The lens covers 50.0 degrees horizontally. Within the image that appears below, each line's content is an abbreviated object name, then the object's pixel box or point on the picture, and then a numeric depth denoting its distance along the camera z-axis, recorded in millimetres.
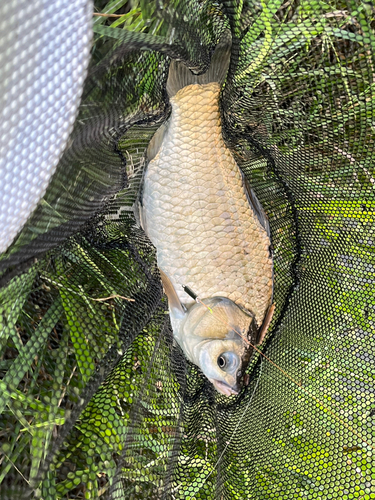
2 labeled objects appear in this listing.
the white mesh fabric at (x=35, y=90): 177
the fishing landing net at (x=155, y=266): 235
